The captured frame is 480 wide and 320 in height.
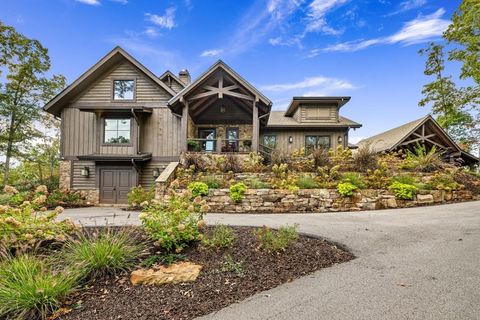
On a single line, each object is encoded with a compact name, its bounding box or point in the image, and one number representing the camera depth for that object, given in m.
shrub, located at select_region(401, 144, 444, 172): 9.88
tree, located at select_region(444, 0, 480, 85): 11.37
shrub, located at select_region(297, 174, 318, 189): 8.45
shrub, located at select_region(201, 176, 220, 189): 8.70
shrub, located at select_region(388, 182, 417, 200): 8.14
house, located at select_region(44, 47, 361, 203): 12.30
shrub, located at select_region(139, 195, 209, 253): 3.71
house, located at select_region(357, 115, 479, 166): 14.62
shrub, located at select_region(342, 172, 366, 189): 8.45
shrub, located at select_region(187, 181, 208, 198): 8.24
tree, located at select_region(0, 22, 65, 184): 14.18
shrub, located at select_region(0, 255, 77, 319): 2.51
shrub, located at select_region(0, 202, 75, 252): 3.34
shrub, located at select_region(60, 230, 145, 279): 3.13
